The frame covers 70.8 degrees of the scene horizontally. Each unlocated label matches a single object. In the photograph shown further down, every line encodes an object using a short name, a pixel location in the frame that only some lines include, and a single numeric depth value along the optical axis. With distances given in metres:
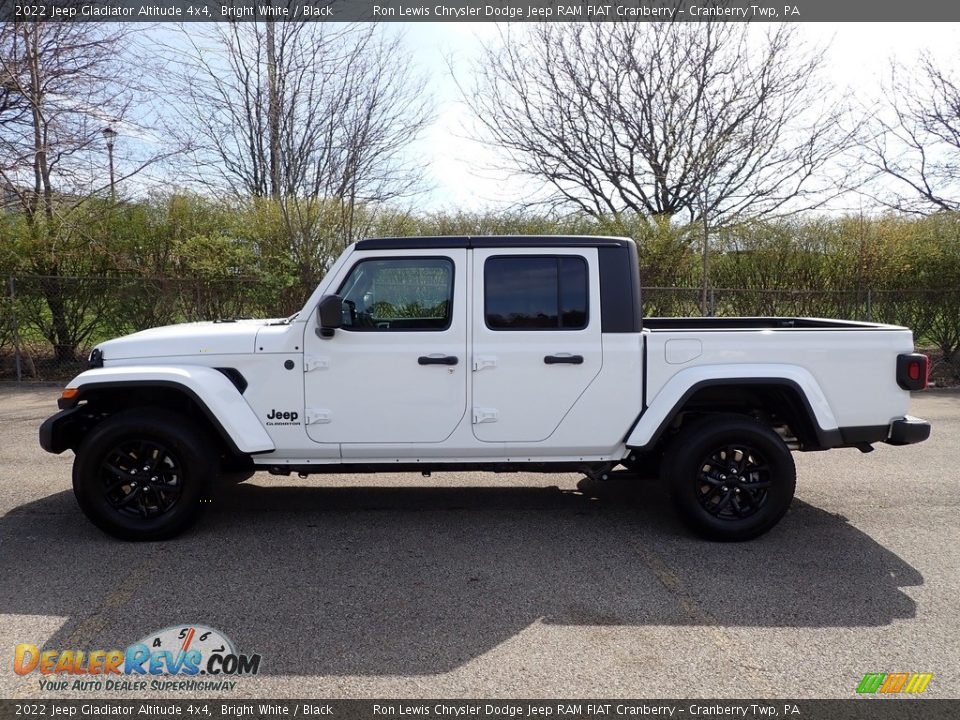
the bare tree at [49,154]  11.41
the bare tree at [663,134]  17.31
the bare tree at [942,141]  15.91
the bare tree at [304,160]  12.41
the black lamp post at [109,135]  12.57
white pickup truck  4.39
